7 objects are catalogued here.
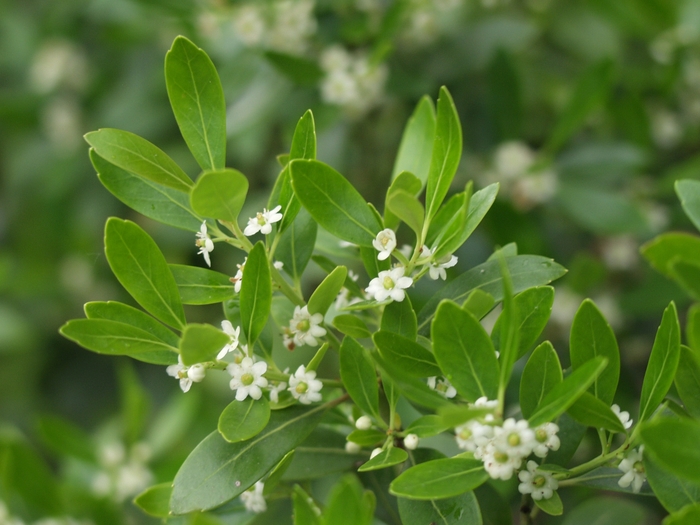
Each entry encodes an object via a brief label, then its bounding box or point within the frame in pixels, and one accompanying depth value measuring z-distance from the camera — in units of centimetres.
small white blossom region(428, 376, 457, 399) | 41
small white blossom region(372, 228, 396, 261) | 41
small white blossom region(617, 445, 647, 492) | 40
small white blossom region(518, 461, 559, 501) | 40
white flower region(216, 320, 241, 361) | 40
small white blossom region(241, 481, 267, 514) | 42
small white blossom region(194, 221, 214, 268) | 41
